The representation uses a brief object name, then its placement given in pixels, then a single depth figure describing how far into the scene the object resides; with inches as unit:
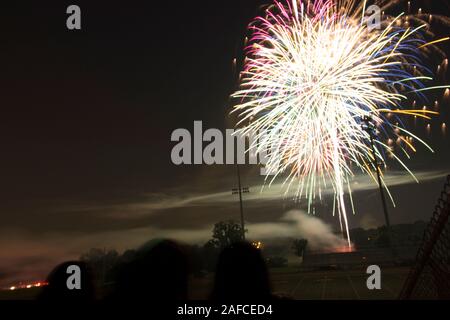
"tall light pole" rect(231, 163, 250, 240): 1184.4
